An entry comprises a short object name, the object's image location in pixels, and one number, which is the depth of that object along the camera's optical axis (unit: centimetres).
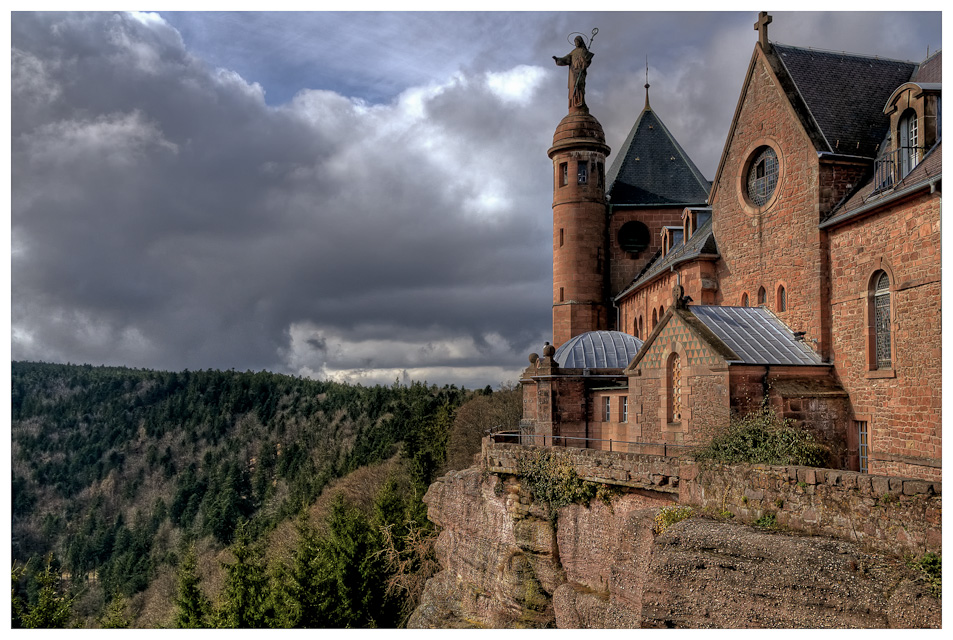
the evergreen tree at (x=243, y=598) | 3269
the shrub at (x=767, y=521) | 1474
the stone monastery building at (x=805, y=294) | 1892
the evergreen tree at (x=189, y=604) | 3450
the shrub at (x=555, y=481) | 2166
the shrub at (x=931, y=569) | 1155
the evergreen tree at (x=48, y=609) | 2427
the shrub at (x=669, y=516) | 1650
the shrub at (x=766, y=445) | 1814
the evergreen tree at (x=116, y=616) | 2881
